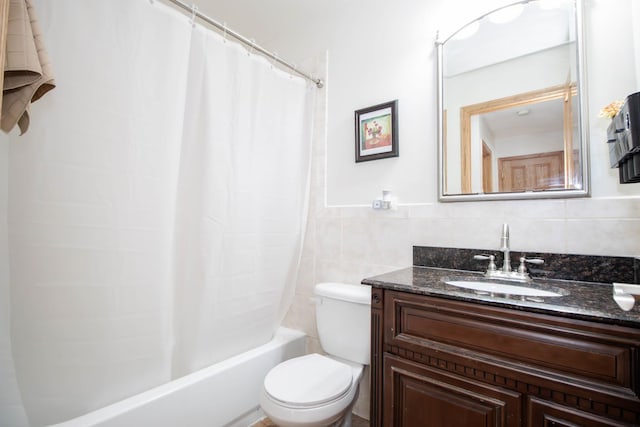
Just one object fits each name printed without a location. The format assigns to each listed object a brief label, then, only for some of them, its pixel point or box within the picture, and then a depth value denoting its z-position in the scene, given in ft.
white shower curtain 3.15
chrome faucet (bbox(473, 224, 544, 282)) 3.98
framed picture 5.43
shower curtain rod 4.26
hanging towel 2.47
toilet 3.73
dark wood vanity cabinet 2.39
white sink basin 3.42
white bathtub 3.68
